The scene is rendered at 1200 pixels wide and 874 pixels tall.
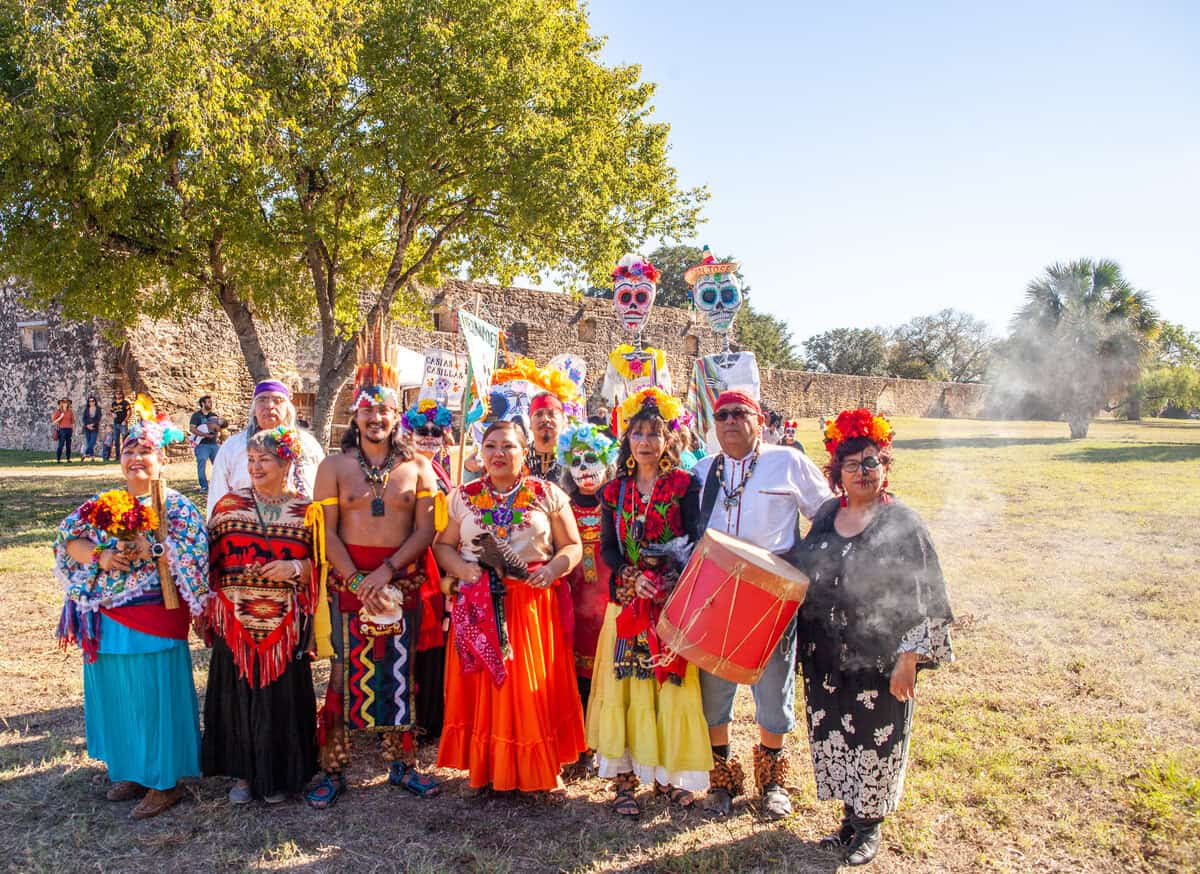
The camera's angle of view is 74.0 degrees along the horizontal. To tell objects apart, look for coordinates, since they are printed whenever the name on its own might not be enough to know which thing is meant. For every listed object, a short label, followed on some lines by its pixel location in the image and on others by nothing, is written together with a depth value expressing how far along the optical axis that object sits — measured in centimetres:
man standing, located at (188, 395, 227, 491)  1076
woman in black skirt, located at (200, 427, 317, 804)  326
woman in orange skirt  332
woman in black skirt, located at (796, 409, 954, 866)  287
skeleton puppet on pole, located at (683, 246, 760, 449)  502
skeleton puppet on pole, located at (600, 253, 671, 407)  599
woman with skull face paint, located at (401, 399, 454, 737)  374
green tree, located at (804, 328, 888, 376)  5919
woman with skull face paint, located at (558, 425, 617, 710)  369
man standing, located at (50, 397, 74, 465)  1577
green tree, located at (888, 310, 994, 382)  5497
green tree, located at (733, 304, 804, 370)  4472
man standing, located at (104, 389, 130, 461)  1417
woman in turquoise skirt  321
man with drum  334
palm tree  2000
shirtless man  345
